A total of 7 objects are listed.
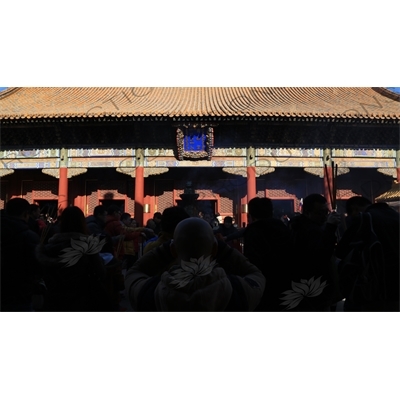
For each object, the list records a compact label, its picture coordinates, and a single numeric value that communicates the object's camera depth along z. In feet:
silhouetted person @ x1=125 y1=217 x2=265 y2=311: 6.08
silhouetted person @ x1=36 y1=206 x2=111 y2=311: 9.29
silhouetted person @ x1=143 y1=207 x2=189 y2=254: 8.39
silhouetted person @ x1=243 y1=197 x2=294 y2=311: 9.27
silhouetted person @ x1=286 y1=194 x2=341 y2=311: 9.35
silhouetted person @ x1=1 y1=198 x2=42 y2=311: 9.45
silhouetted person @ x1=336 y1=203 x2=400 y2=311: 9.10
